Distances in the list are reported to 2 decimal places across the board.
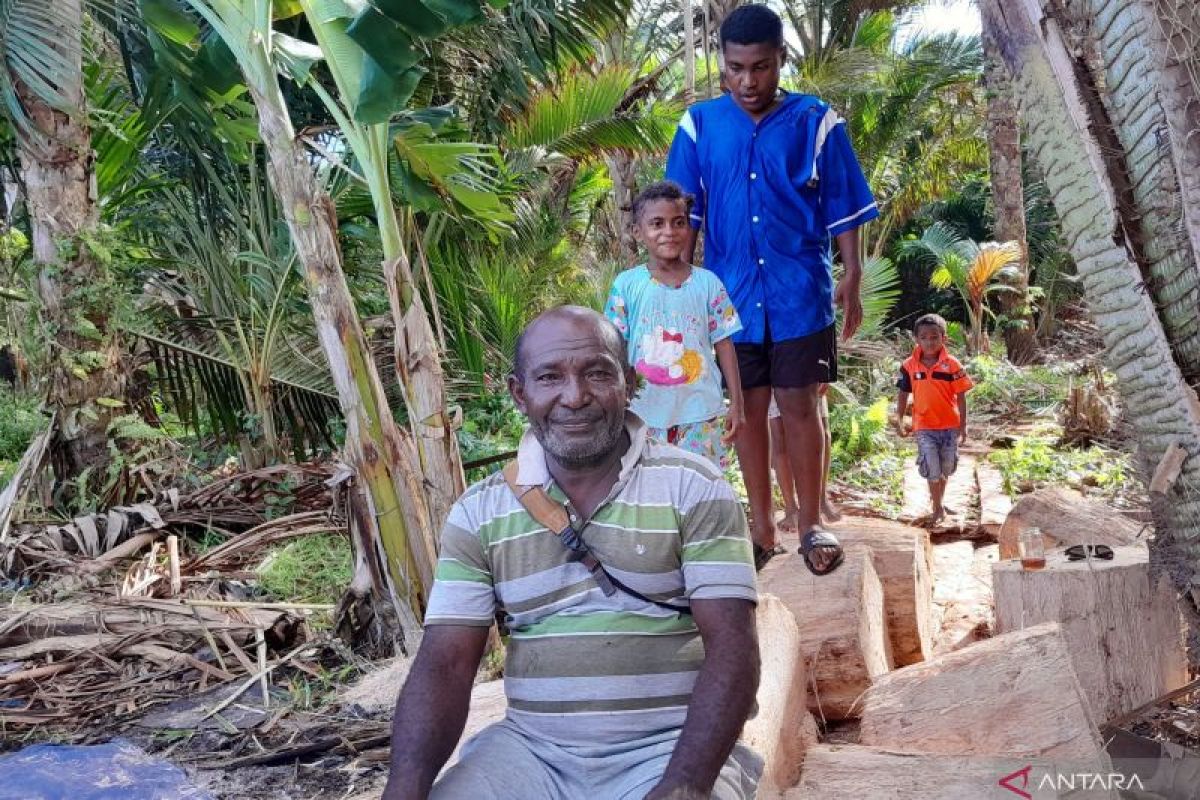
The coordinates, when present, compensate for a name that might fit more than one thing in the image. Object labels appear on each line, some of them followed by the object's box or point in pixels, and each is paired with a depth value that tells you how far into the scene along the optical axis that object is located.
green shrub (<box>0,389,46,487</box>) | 12.20
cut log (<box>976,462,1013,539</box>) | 7.42
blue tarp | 3.39
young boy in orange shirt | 7.43
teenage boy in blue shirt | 4.30
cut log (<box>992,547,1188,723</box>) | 4.13
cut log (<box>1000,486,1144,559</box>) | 5.38
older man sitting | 2.24
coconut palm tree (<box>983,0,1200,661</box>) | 3.51
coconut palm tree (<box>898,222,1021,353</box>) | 15.14
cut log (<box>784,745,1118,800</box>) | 2.82
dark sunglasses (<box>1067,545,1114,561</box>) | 4.31
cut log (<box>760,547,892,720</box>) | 4.10
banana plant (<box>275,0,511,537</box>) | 4.27
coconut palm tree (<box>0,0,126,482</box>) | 6.68
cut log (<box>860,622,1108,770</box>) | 3.13
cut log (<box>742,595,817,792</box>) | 2.90
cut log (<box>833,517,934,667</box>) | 4.95
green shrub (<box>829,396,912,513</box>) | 9.09
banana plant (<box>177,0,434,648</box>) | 4.54
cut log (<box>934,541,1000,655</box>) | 5.62
